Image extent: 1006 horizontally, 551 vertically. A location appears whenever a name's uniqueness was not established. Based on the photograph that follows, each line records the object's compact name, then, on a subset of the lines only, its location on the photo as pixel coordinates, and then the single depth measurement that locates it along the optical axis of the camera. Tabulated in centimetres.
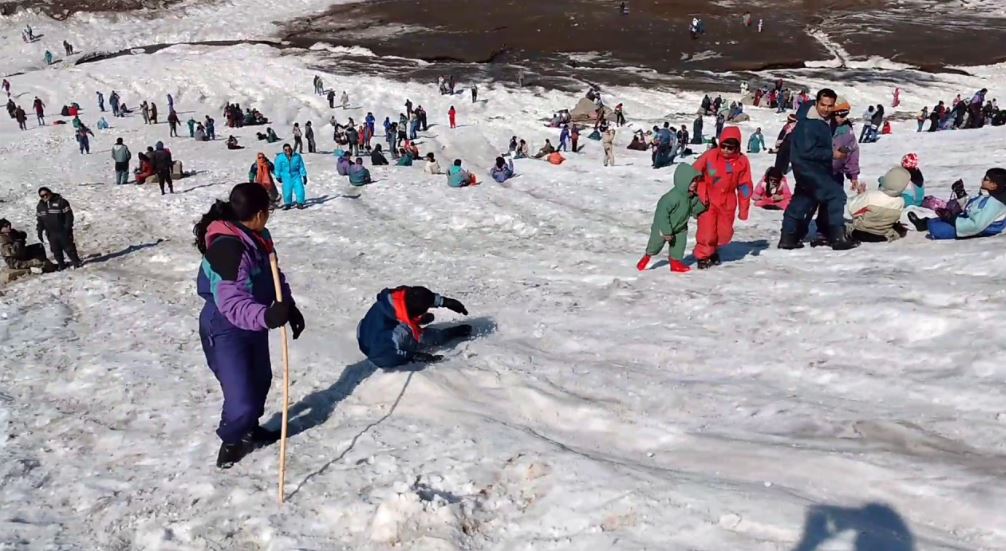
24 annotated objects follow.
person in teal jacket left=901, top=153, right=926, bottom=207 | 1082
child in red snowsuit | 811
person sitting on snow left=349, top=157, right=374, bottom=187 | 1831
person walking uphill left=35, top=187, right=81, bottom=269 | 1174
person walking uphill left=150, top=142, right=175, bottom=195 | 1762
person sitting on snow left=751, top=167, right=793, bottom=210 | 1265
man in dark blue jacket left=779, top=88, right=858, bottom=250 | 815
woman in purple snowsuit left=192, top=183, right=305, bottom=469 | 445
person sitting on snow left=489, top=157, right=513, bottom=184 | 1897
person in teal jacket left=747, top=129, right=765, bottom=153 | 2255
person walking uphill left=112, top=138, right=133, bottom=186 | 1961
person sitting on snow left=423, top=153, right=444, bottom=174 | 2023
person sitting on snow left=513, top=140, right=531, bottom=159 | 2412
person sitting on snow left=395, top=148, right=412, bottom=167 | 2305
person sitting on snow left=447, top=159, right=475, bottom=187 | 1791
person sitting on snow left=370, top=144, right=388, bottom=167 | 2277
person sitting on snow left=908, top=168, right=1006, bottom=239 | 829
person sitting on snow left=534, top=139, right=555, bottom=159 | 2345
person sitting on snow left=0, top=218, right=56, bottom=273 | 1156
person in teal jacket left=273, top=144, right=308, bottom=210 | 1571
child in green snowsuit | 826
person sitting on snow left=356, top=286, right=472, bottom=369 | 632
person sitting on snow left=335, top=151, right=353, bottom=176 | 1962
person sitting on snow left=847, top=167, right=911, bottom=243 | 889
